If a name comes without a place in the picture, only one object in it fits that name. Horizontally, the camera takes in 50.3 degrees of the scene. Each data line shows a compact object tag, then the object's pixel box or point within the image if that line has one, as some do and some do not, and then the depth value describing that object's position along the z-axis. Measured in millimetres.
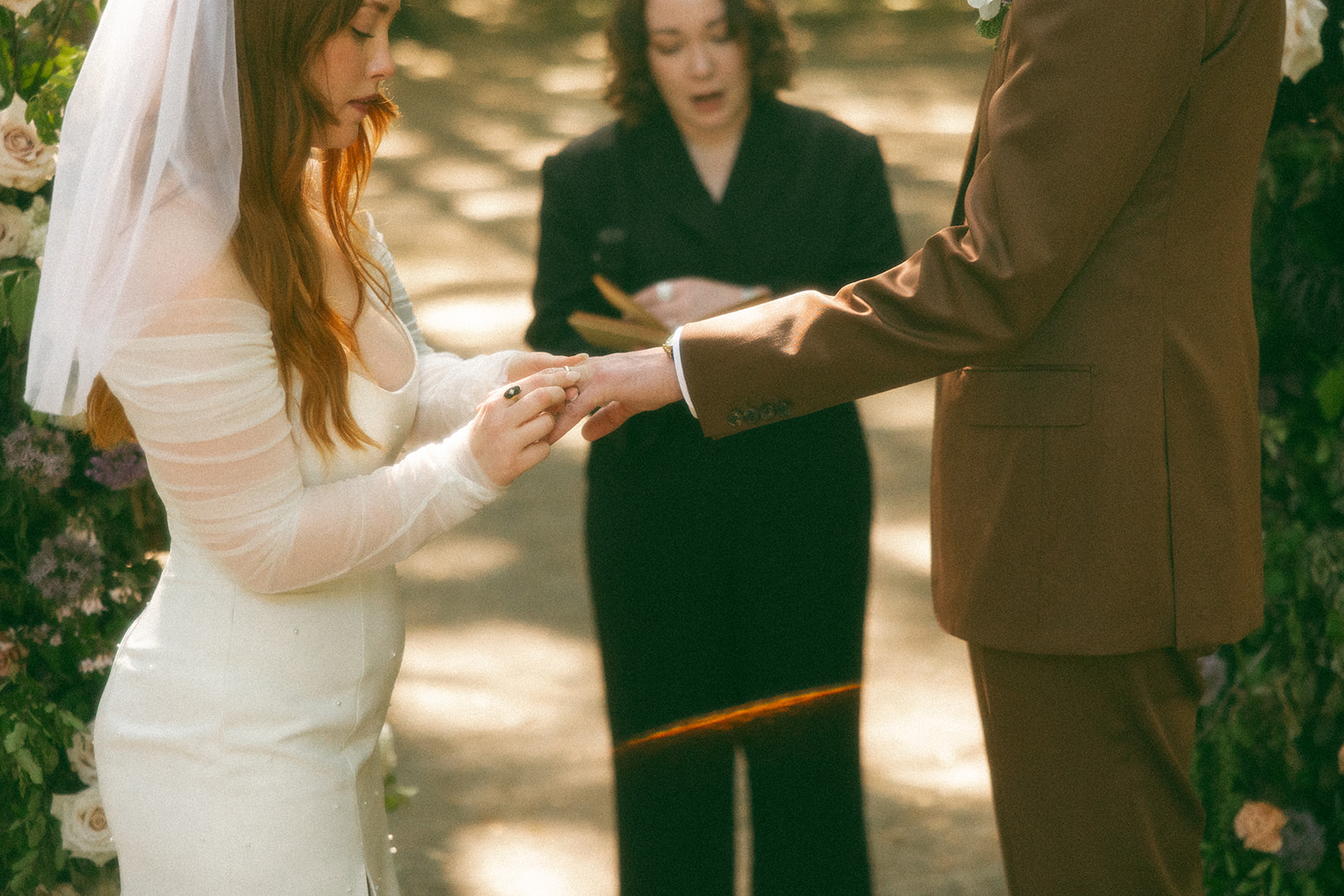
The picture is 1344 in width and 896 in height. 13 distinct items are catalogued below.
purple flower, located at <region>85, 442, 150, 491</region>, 2502
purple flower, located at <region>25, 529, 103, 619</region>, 2516
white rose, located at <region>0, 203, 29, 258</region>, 2479
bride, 1778
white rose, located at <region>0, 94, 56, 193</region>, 2385
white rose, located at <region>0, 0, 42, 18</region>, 2395
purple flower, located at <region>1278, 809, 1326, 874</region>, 2727
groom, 1909
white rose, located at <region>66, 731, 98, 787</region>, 2568
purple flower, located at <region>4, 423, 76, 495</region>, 2465
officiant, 2846
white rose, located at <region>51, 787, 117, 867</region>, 2553
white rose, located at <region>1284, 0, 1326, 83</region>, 2418
